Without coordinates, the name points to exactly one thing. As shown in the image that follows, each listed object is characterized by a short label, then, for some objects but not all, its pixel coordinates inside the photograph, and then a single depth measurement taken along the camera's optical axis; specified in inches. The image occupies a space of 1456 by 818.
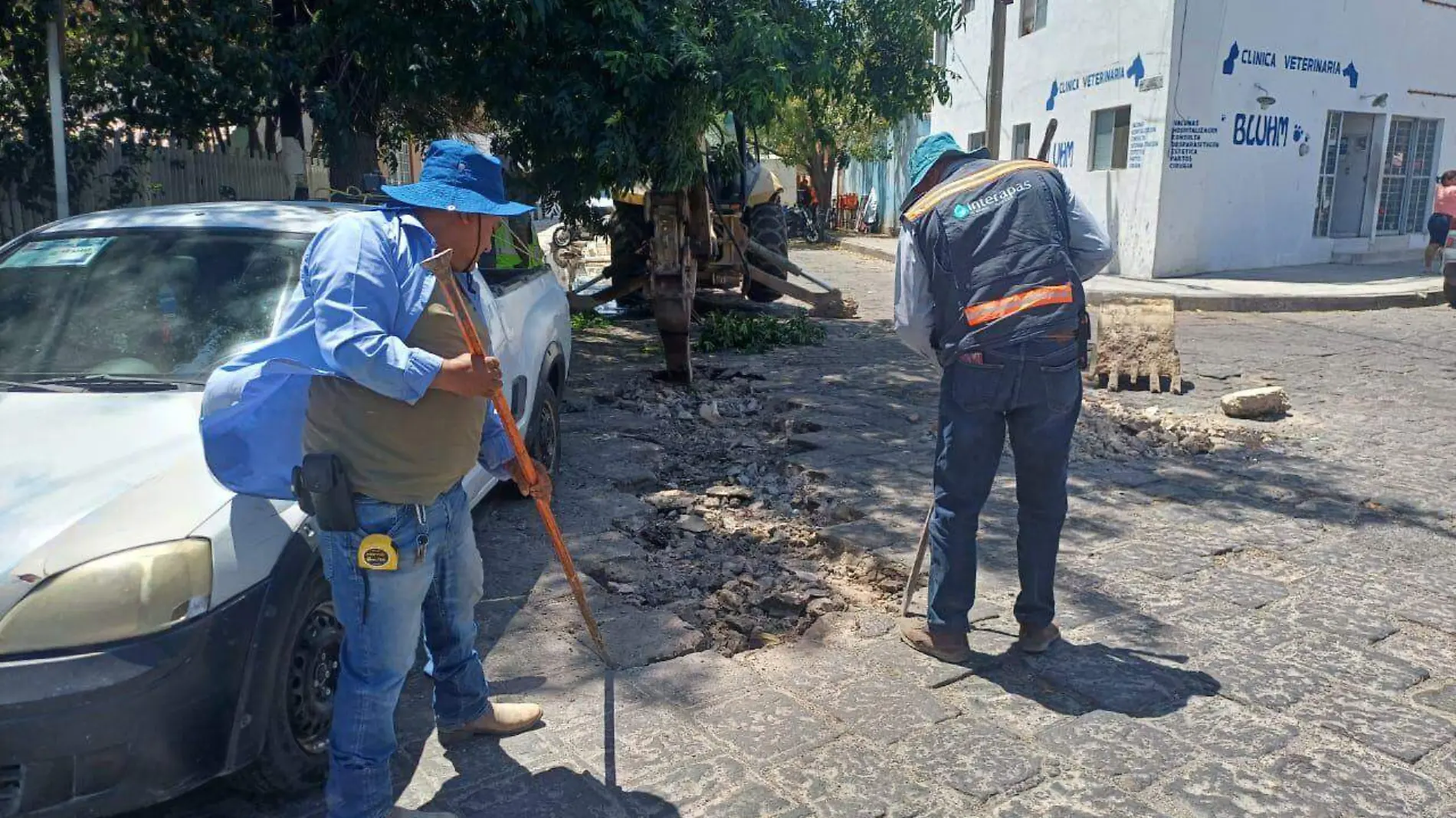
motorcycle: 1058.1
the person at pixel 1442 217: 575.2
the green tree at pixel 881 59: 402.9
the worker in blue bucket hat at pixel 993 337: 143.9
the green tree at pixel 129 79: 313.7
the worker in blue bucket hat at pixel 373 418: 95.7
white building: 618.8
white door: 710.5
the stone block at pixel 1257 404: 301.3
